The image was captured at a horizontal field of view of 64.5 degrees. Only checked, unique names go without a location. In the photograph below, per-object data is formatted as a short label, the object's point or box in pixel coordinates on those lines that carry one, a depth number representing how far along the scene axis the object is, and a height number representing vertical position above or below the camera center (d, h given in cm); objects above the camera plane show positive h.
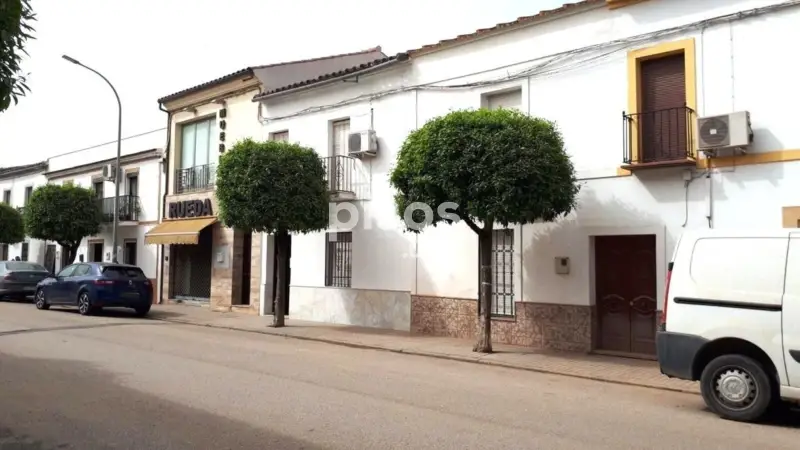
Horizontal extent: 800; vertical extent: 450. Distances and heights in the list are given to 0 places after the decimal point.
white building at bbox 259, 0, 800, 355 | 988 +194
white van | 643 -54
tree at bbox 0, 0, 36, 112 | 469 +170
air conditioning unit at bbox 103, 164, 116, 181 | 2346 +327
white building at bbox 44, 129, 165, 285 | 2241 +250
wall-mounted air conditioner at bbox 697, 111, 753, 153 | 953 +208
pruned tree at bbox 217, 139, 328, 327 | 1353 +160
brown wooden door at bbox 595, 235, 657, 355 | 1092 -44
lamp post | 1909 +214
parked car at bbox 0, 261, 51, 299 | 2116 -63
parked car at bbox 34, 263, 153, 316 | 1650 -72
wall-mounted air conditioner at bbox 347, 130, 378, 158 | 1484 +283
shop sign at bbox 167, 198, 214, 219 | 1956 +167
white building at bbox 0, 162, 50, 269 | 3003 +342
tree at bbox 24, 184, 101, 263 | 2338 +168
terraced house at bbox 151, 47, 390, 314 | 1845 +213
